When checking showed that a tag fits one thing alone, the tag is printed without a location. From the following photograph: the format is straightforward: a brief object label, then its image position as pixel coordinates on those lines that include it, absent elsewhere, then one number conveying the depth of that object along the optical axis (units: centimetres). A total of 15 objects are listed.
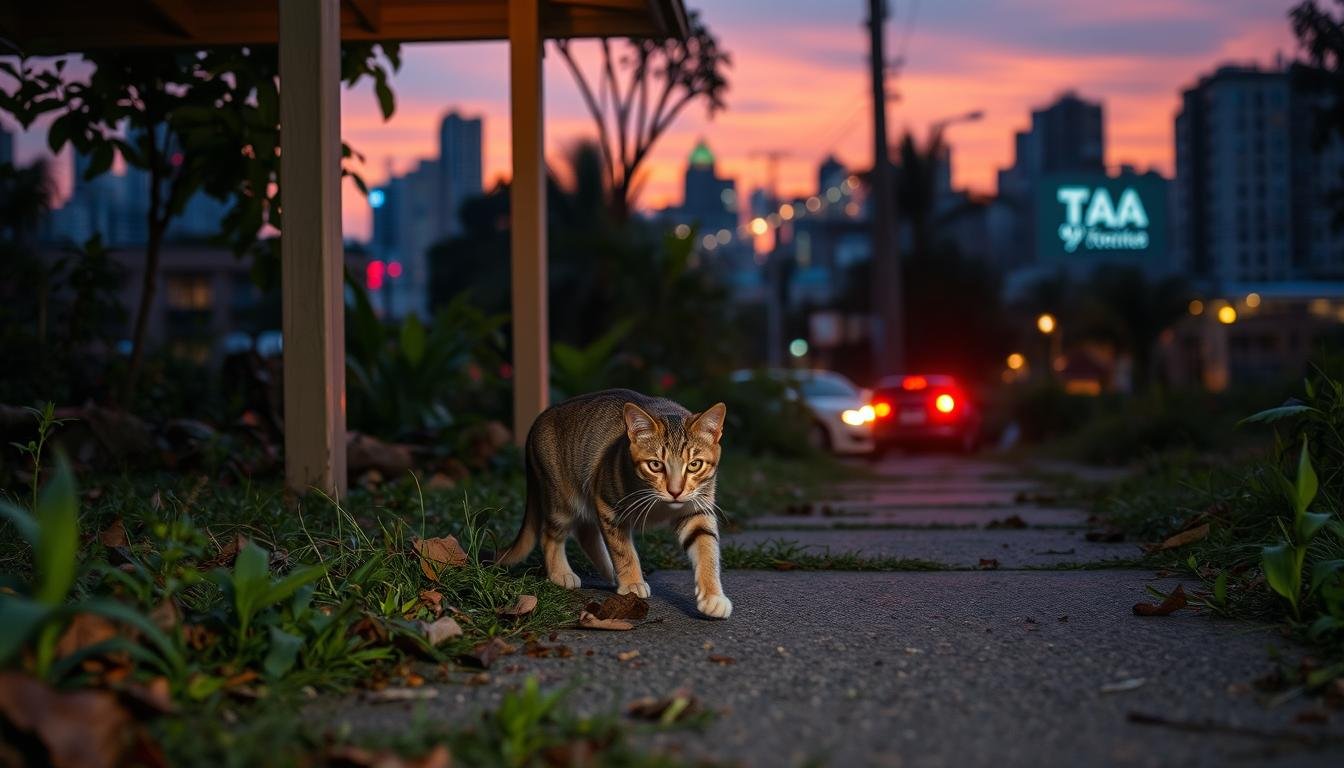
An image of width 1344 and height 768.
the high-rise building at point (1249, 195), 7119
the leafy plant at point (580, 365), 1185
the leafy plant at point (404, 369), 939
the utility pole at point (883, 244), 2564
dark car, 2039
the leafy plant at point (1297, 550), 375
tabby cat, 450
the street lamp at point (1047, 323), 2989
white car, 1933
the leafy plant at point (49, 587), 244
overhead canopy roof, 802
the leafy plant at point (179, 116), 805
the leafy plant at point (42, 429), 419
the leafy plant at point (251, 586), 322
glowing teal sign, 2712
